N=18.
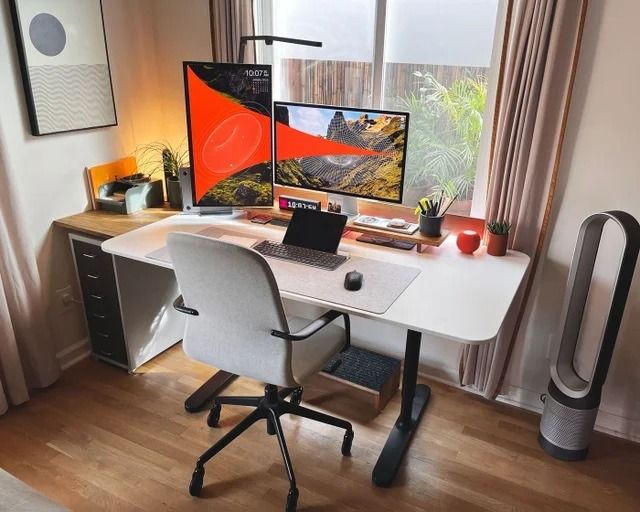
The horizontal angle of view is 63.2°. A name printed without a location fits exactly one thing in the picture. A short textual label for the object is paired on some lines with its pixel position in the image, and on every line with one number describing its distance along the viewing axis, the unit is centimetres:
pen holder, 214
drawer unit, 239
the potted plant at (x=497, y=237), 208
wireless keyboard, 201
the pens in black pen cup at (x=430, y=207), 218
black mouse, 180
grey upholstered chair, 156
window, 216
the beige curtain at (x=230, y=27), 243
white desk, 165
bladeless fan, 178
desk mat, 174
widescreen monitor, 212
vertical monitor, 231
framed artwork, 217
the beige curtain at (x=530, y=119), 185
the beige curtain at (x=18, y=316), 213
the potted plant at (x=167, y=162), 264
